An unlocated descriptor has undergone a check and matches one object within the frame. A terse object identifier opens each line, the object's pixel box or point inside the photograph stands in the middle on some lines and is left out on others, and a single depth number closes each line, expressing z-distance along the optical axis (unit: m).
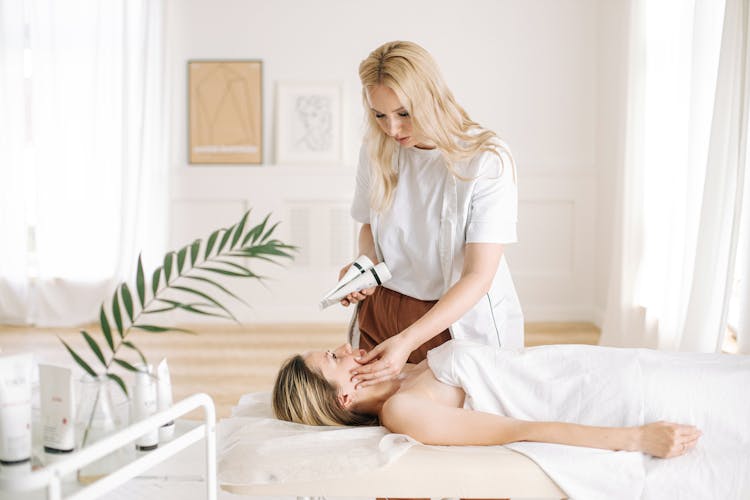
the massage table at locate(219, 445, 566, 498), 1.59
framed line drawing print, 5.39
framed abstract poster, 5.38
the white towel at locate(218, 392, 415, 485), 1.62
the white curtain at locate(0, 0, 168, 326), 5.31
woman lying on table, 1.70
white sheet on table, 1.64
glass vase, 1.50
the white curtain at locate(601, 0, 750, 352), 3.13
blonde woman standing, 1.86
